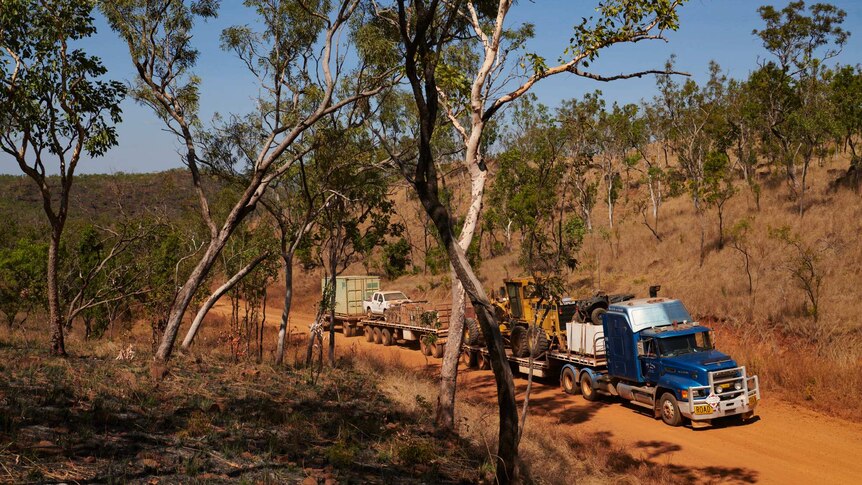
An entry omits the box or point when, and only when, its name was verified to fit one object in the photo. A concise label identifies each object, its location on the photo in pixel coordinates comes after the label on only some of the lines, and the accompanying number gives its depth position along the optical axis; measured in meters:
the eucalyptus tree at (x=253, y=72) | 13.45
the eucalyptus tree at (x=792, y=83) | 30.39
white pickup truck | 31.97
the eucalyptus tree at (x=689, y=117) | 43.09
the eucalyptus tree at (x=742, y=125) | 42.25
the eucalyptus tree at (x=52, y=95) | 12.95
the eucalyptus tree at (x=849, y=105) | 31.53
